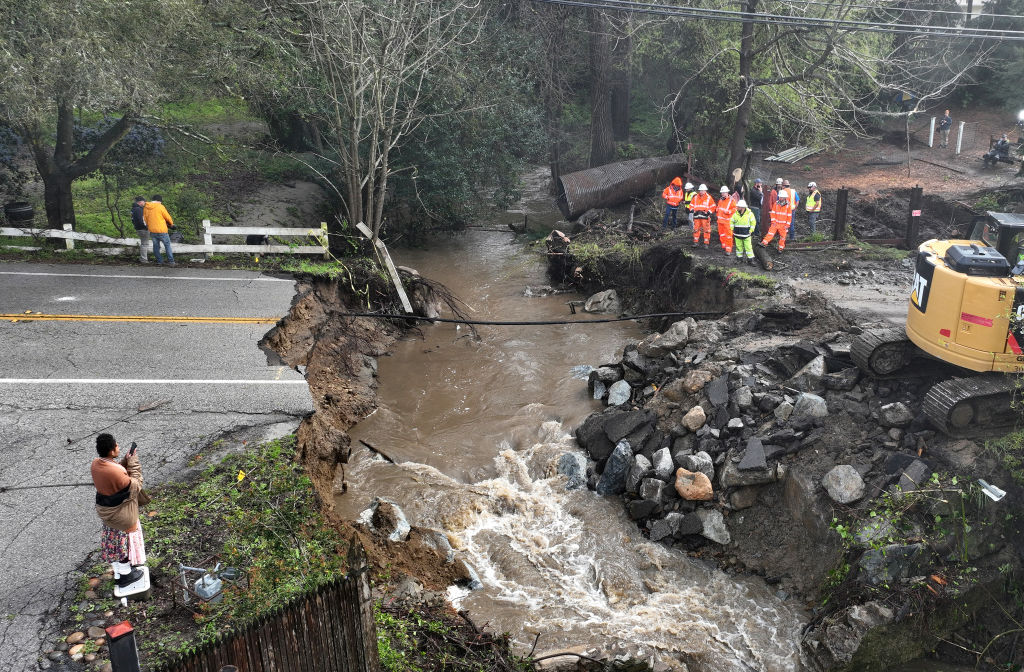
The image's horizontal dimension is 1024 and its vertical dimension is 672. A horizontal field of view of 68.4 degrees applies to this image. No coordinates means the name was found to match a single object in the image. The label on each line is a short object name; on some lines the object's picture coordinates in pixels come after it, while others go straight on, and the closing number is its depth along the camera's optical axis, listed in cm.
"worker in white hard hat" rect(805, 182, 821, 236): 1690
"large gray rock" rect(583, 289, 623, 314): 1672
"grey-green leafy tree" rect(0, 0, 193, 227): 1214
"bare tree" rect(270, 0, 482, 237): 1500
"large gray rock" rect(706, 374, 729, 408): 1011
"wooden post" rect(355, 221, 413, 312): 1462
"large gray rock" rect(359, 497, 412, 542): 852
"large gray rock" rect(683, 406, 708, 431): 1001
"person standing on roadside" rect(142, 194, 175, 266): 1434
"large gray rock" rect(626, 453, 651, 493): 961
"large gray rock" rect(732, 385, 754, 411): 995
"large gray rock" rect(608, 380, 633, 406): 1188
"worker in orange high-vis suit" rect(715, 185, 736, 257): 1561
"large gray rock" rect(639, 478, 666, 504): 934
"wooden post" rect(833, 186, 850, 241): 1659
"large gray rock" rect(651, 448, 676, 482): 954
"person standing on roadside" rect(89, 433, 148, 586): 591
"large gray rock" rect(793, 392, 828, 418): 938
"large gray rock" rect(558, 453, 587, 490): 1023
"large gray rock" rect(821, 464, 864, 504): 827
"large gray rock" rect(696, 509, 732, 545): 891
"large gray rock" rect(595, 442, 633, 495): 991
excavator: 791
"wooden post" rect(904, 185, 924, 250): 1599
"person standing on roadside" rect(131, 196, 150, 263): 1467
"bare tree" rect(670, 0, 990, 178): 1686
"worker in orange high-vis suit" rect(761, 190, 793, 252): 1565
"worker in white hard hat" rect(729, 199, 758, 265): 1501
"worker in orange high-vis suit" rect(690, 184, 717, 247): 1612
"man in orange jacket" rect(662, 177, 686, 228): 1794
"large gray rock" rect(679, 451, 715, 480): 933
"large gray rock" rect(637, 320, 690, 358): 1238
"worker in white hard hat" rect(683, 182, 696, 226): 1794
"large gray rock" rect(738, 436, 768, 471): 898
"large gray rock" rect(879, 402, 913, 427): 884
